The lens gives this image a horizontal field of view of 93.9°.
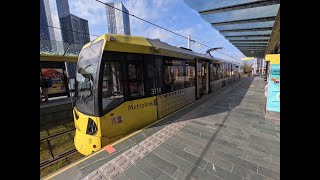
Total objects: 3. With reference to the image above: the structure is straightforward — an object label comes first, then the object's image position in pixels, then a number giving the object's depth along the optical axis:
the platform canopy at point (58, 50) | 10.25
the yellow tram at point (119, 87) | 4.04
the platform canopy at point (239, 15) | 6.55
